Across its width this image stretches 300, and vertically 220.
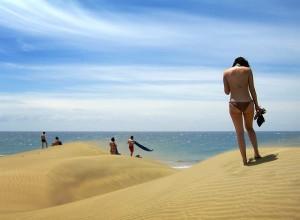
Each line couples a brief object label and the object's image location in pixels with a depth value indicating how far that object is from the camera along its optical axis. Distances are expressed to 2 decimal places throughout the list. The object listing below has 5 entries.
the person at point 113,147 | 16.01
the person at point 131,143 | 17.42
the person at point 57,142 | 18.06
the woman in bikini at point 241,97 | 4.65
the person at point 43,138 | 21.18
